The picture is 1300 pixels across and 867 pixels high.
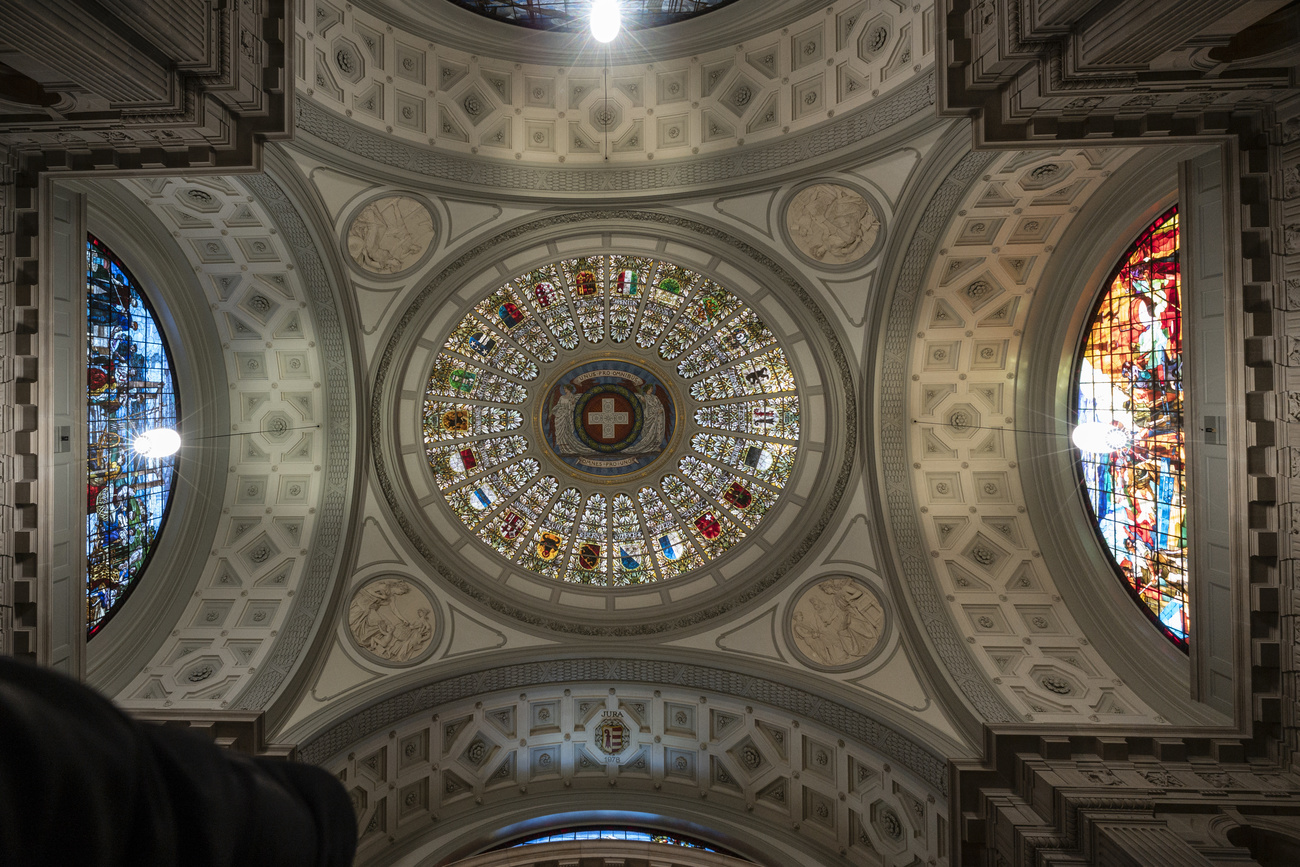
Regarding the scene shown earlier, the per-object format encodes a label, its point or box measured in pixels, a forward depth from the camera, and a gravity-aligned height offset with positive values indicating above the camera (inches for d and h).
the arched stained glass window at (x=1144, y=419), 478.0 +10.9
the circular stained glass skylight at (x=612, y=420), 645.3 +18.2
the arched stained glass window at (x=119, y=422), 515.2 +18.1
